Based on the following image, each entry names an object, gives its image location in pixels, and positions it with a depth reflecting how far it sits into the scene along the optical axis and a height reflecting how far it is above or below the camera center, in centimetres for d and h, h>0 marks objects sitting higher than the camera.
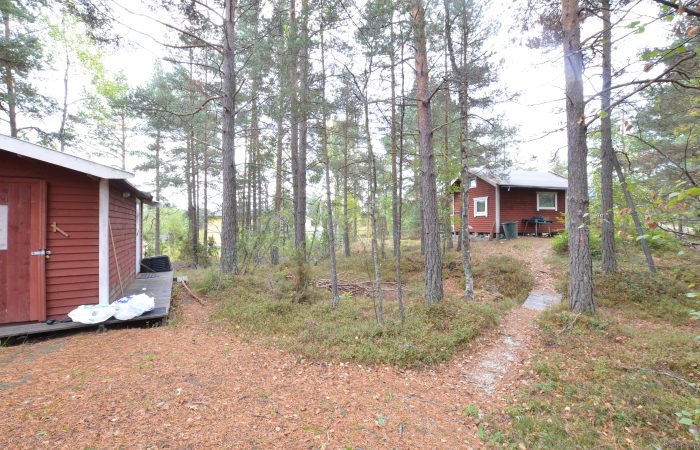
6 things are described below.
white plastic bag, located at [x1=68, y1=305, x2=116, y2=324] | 508 -143
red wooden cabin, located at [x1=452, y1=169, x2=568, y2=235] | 1641 +142
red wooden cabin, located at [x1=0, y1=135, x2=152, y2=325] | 502 +4
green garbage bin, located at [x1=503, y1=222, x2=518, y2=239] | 1579 -14
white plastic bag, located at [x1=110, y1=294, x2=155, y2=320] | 533 -140
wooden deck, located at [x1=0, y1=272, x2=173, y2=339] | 480 -157
